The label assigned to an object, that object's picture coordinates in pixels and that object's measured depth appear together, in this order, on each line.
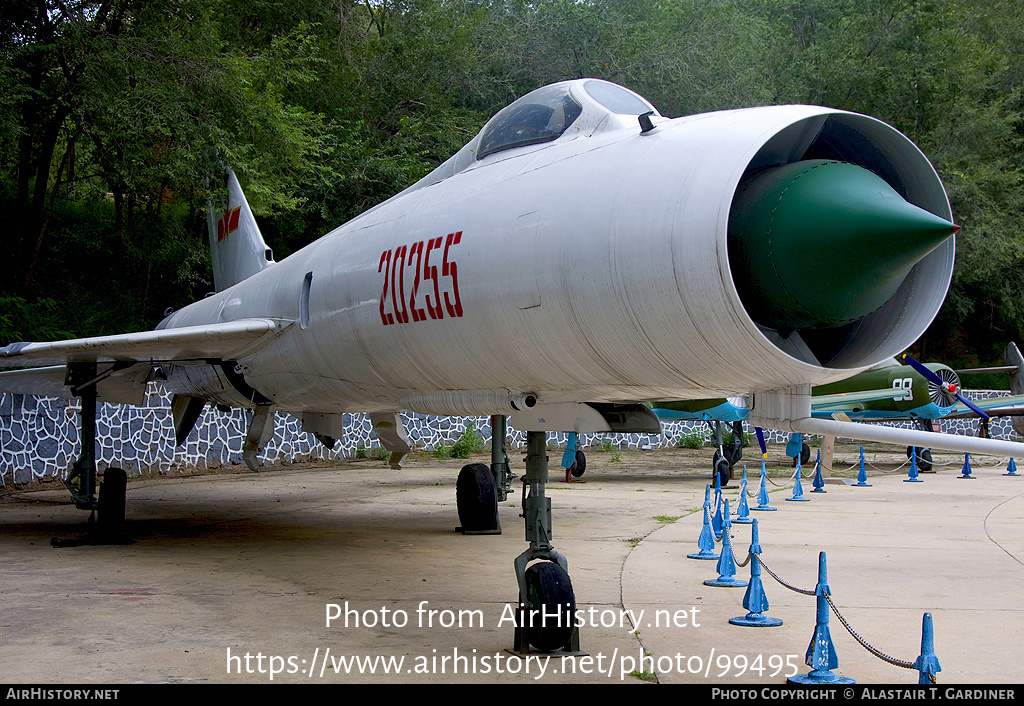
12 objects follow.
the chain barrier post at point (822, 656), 4.04
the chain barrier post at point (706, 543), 7.88
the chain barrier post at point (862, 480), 15.79
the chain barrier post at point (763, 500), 12.11
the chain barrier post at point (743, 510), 10.58
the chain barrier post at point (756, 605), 5.25
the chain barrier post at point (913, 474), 16.58
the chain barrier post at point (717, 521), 8.98
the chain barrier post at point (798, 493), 13.26
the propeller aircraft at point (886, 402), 17.09
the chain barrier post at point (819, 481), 14.72
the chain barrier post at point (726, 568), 6.56
